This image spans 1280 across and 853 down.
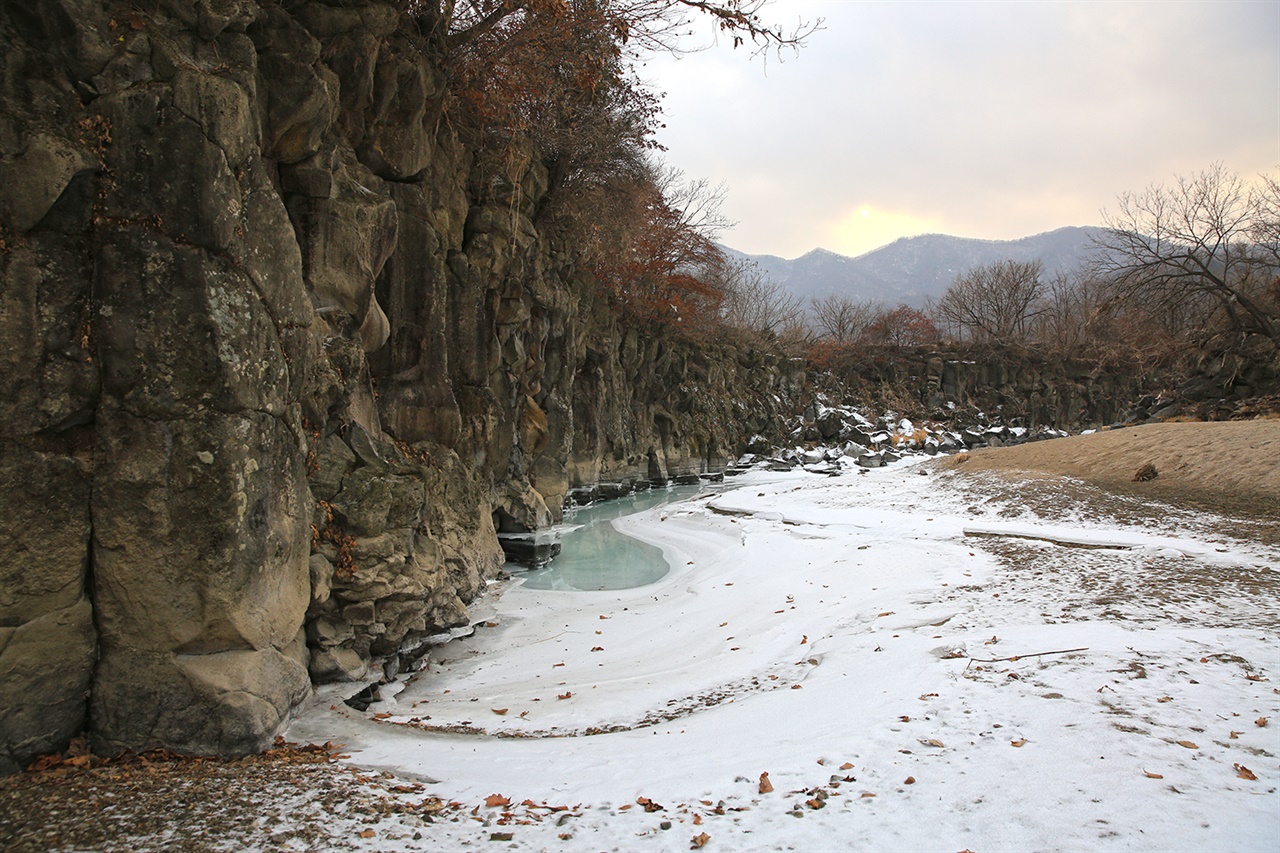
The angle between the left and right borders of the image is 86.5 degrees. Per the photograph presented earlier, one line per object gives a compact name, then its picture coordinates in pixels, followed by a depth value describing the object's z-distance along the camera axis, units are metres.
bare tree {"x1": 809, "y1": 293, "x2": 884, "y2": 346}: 55.00
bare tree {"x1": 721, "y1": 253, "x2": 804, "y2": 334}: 46.25
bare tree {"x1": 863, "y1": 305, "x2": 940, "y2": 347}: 48.64
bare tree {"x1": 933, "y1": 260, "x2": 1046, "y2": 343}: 50.28
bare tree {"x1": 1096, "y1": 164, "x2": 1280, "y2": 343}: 17.70
